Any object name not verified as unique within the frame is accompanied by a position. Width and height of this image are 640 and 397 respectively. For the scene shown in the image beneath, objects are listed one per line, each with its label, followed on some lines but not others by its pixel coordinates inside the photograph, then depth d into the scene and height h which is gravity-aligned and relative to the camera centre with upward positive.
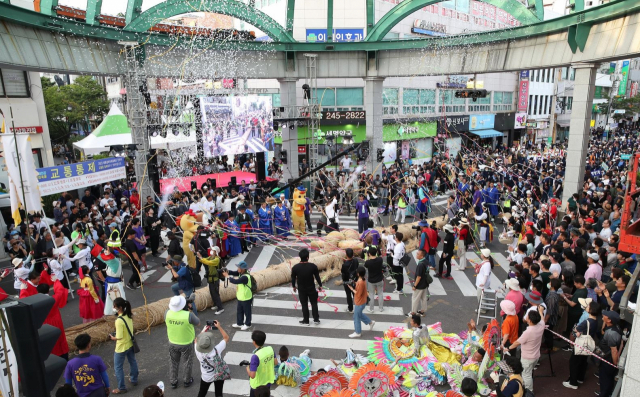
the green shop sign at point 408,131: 29.25 -1.33
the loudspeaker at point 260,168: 21.23 -2.70
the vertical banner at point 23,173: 10.11 -1.35
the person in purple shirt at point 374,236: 10.69 -3.17
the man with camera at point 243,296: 8.08 -3.55
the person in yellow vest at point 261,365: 5.60 -3.37
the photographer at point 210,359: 5.84 -3.40
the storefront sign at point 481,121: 37.25 -0.87
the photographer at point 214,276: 8.78 -3.44
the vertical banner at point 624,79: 60.28 +4.40
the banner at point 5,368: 3.18 -1.96
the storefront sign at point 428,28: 31.10 +6.58
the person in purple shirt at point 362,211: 14.26 -3.33
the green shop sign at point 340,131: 27.08 -1.09
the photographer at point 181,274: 8.39 -3.16
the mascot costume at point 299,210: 14.22 -3.24
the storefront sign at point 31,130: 20.59 -0.51
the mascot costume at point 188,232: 11.14 -3.06
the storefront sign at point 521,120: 43.92 -0.93
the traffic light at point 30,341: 2.96 -1.59
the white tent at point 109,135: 18.55 -0.78
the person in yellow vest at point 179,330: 6.28 -3.23
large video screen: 18.47 -0.40
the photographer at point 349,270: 8.86 -3.33
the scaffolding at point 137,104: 13.63 +0.44
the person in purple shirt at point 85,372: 5.39 -3.27
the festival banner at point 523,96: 43.53 +1.59
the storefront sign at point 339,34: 28.97 +5.56
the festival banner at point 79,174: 12.66 -1.80
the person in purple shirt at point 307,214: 15.20 -3.60
